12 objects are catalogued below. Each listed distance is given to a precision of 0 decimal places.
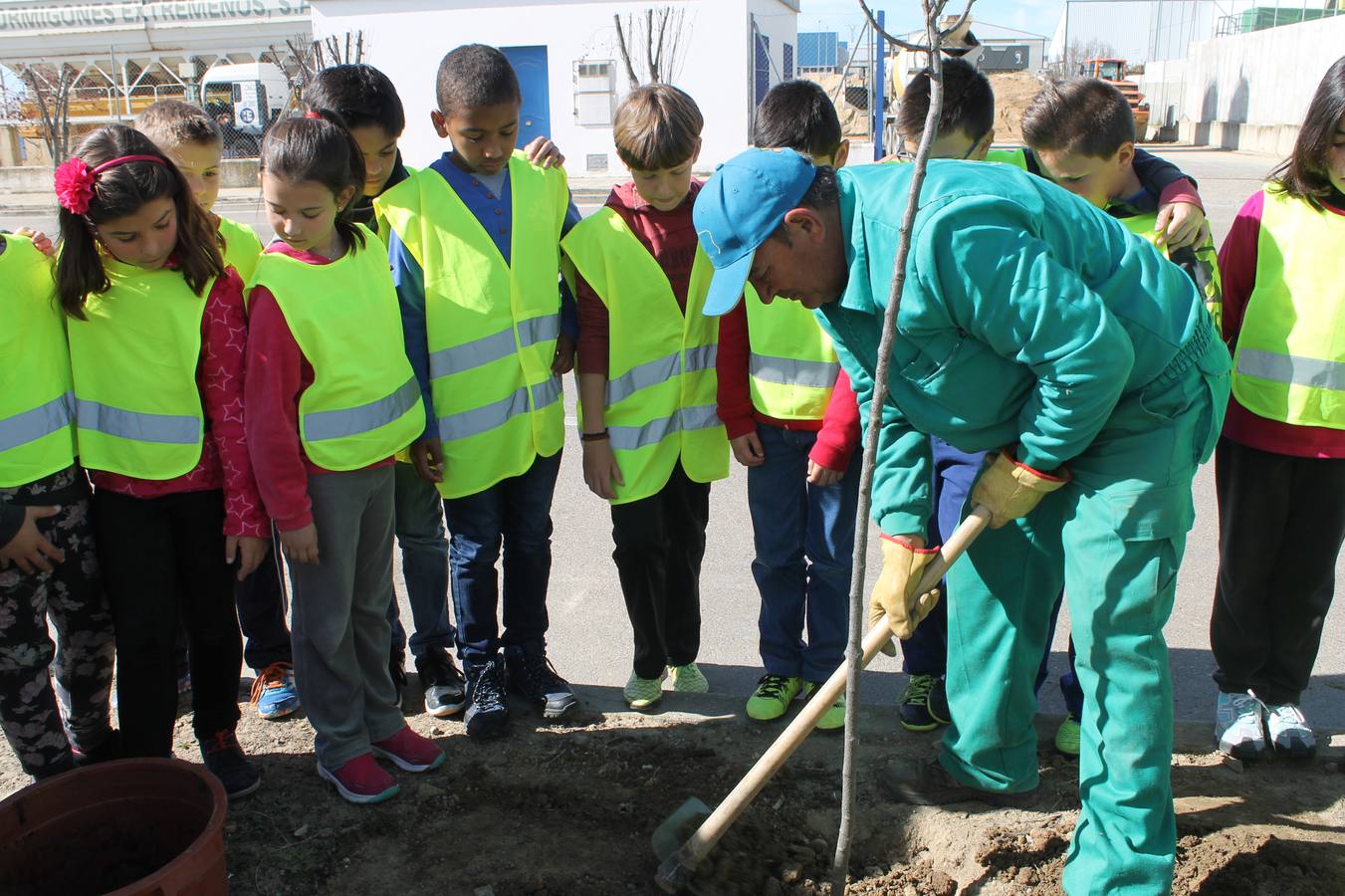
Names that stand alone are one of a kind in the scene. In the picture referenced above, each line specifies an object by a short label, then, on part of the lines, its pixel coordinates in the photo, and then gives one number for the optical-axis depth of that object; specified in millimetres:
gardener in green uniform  2094
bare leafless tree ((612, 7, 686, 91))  22422
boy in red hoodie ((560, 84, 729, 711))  3098
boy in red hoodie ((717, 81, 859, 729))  3131
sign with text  31078
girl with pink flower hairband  2566
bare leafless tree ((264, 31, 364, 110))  17781
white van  25438
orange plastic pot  2326
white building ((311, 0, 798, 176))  22984
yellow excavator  29031
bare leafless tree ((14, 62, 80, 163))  20031
